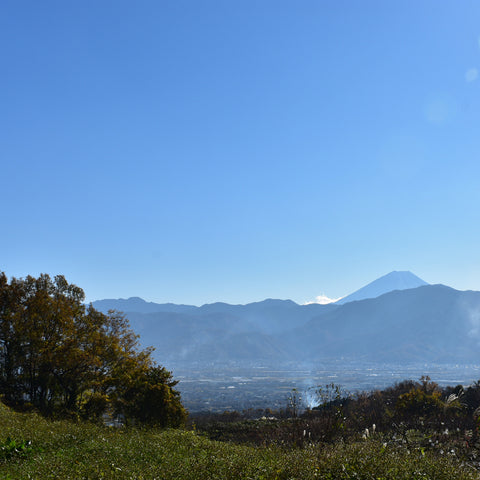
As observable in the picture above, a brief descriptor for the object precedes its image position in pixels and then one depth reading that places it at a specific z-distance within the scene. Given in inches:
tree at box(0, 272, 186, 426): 1012.5
